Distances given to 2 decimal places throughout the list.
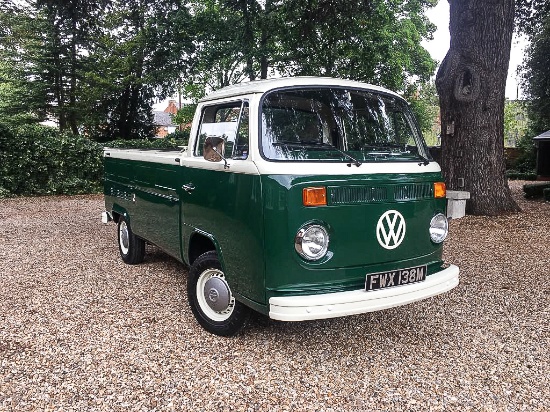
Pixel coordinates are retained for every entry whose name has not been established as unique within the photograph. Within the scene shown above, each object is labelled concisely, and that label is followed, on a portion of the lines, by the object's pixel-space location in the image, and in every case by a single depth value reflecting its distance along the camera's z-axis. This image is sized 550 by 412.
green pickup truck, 3.15
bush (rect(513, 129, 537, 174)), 26.72
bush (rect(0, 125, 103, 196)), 12.85
